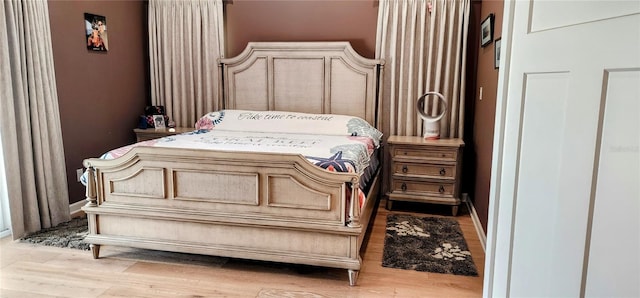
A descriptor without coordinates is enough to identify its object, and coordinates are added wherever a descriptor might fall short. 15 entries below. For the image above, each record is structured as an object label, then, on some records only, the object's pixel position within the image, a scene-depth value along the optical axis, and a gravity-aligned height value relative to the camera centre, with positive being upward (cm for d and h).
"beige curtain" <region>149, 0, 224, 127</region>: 446 +43
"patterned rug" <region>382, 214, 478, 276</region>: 268 -107
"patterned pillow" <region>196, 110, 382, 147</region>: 379 -25
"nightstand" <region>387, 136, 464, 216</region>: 367 -65
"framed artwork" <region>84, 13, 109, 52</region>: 379 +57
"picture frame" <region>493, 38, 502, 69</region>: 285 +32
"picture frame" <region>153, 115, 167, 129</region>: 441 -29
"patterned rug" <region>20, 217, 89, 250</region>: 300 -107
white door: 81 -12
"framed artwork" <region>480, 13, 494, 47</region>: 318 +54
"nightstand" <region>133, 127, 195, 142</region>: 430 -39
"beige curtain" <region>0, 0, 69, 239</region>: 301 -19
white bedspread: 264 -36
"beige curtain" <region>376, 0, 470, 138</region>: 393 +39
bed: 242 -68
